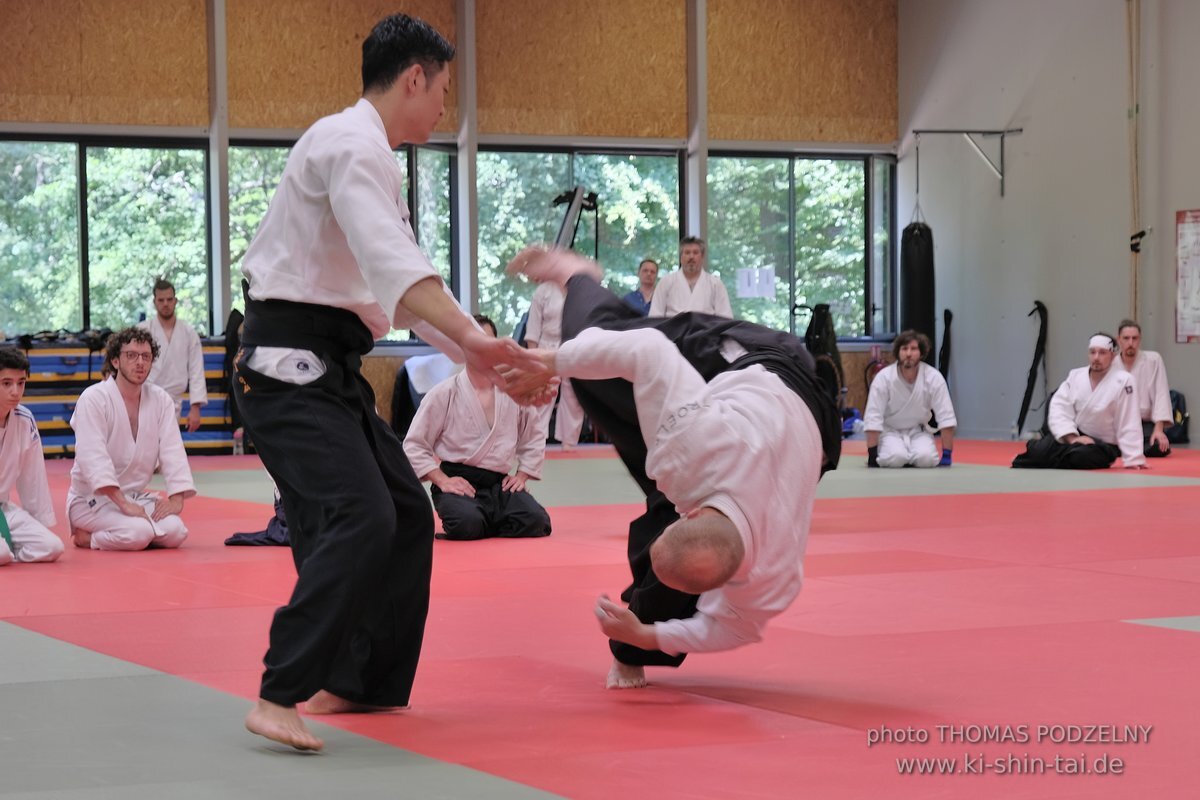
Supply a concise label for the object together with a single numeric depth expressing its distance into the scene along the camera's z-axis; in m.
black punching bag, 16.69
